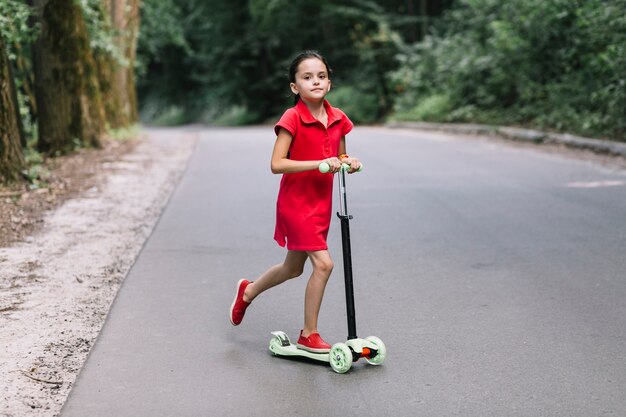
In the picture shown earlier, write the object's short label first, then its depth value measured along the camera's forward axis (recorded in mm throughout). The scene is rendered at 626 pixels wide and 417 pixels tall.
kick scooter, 4742
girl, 4809
